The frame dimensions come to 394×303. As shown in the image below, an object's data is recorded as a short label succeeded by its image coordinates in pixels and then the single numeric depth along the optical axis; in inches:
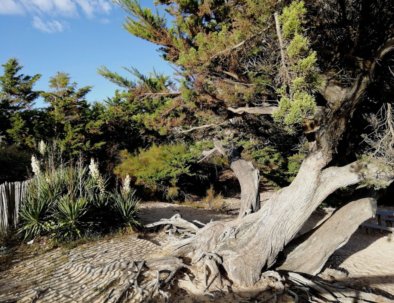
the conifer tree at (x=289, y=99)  169.5
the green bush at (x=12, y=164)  339.9
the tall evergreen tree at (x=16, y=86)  754.8
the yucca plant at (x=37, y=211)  222.4
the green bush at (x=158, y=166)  454.3
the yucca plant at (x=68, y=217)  224.4
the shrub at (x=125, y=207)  258.5
